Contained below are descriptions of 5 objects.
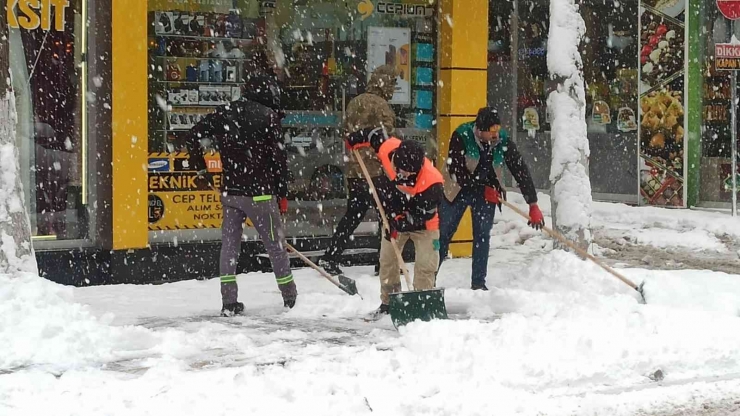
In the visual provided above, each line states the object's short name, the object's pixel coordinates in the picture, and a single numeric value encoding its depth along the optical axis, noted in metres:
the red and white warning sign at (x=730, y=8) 16.52
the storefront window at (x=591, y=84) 19.53
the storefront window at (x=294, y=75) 11.12
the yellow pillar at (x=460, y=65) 12.45
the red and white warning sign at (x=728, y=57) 15.79
